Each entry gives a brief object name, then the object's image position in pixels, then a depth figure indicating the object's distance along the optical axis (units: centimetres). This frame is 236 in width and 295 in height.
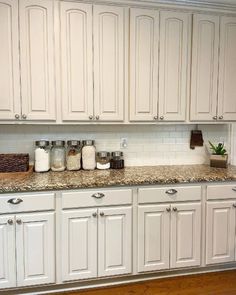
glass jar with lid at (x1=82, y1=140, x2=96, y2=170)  279
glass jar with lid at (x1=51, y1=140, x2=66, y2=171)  274
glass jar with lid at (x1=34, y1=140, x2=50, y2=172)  265
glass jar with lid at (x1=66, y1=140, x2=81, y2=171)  276
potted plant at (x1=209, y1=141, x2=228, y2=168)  302
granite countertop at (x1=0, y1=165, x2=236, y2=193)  224
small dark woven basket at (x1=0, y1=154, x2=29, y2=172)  259
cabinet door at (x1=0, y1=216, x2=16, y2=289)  219
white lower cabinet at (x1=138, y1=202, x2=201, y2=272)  248
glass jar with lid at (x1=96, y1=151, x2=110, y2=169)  283
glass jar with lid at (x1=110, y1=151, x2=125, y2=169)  289
